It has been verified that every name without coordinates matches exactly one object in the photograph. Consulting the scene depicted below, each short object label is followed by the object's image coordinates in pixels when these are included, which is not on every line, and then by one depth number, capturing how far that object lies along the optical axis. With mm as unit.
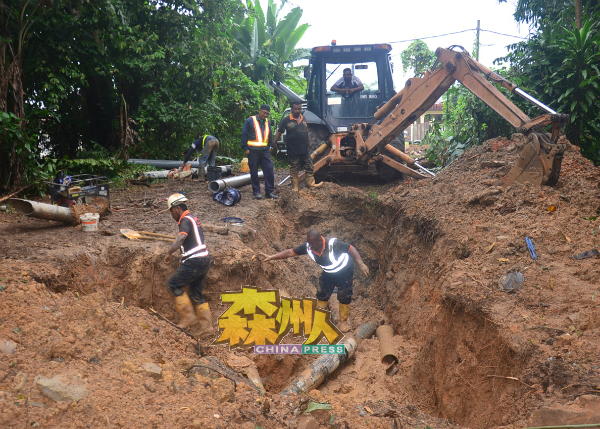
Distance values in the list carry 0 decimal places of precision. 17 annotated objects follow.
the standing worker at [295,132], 9789
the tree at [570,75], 9383
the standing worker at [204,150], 11703
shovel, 7148
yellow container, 13375
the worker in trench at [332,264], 6391
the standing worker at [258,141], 9406
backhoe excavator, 6789
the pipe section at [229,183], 9845
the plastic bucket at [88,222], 7406
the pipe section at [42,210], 7082
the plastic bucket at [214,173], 11487
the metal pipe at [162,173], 12219
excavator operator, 11000
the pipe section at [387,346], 6332
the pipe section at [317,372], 5258
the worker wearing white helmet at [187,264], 5902
